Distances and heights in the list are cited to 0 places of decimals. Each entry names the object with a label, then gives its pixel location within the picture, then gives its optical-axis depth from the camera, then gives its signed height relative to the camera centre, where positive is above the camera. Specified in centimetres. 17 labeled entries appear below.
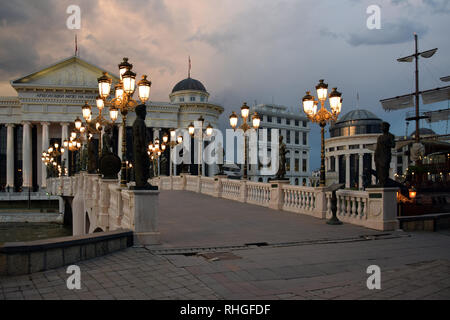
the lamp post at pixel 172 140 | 3329 +227
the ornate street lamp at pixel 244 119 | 2065 +249
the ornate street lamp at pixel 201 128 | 2376 +237
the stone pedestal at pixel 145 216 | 941 -127
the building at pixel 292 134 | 9862 +849
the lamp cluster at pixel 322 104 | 1469 +239
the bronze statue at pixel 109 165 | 1554 +0
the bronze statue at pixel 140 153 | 982 +31
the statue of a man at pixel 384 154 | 1243 +35
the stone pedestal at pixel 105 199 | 1516 -136
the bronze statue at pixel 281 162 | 1727 +13
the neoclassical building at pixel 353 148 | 9206 +415
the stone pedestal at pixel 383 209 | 1227 -143
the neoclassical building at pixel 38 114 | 6147 +839
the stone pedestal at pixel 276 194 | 1761 -135
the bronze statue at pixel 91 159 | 1989 +32
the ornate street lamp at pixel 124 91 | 1335 +275
